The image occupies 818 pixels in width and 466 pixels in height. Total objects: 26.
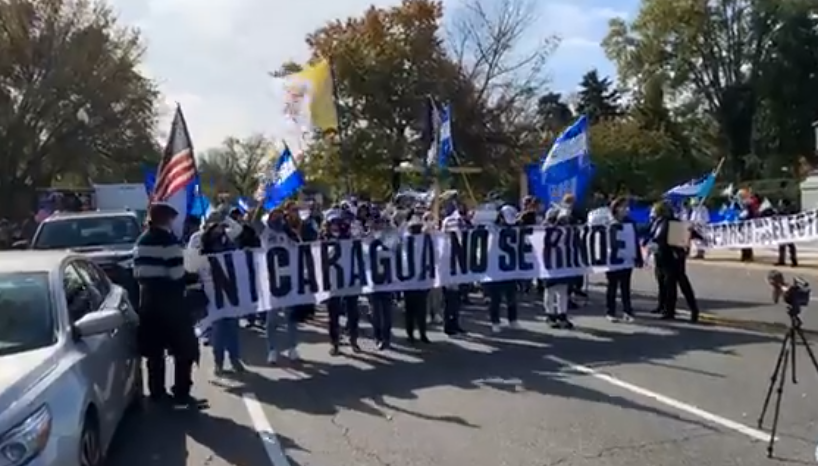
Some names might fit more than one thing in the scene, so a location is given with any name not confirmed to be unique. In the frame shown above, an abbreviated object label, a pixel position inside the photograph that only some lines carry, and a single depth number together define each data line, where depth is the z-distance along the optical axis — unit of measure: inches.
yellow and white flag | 621.9
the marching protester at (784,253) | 989.2
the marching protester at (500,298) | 566.6
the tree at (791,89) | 2325.3
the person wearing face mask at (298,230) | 541.3
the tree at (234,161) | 3555.6
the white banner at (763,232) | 900.0
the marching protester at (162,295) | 363.3
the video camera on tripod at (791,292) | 301.4
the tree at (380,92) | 1615.4
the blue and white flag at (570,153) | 662.5
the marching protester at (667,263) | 577.9
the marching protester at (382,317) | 512.1
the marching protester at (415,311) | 529.7
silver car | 205.9
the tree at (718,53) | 2436.0
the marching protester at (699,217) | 1085.2
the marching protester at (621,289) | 597.0
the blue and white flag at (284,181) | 659.4
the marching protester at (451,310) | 553.3
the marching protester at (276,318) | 485.7
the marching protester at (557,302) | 572.7
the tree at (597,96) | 3422.7
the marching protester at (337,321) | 504.7
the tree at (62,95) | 1967.3
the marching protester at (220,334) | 457.7
